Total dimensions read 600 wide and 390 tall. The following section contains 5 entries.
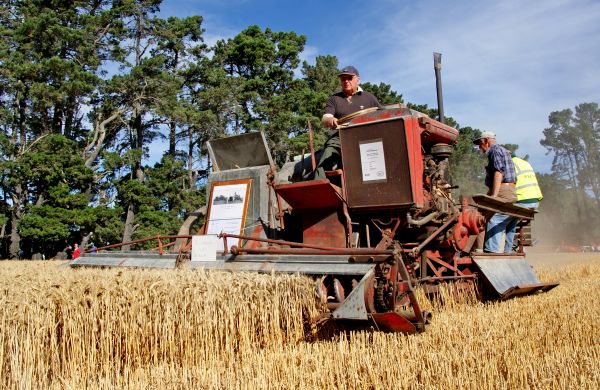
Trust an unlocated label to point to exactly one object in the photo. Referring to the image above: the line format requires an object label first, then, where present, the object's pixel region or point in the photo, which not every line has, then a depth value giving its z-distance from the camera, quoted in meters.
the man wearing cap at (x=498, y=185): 7.83
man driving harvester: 6.77
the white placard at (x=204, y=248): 6.12
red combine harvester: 5.05
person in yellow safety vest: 8.67
